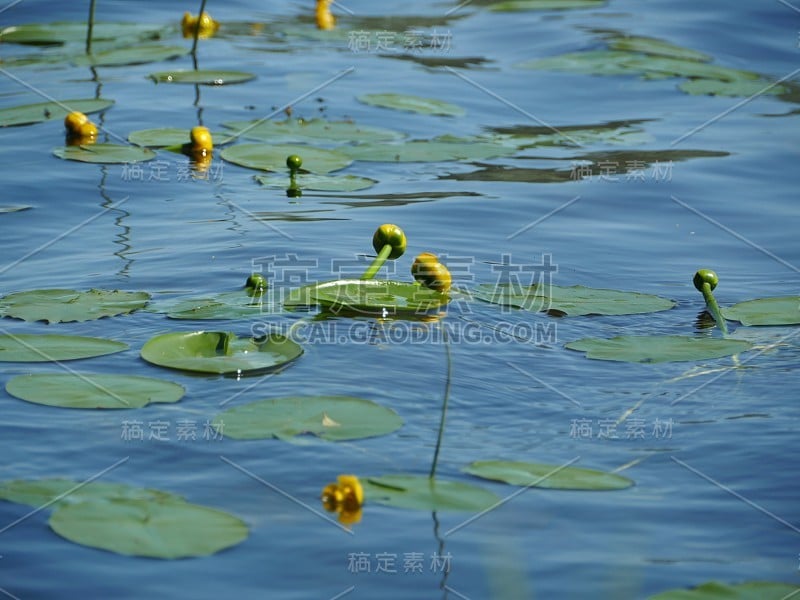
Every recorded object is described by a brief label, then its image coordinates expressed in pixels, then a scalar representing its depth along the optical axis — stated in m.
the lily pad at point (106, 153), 10.64
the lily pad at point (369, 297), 7.09
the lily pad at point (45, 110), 11.98
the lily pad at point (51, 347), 6.37
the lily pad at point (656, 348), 6.78
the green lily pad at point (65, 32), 16.05
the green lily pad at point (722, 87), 14.53
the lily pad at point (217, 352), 6.27
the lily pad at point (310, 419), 5.47
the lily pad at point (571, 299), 7.55
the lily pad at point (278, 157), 10.59
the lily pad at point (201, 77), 13.94
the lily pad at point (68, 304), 6.95
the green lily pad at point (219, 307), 7.03
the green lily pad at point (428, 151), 11.23
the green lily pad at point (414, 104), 12.98
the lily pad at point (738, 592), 4.32
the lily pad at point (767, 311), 7.47
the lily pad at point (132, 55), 14.67
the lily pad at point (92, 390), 5.82
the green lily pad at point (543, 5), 19.42
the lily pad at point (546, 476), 5.17
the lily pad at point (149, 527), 4.45
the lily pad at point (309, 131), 11.66
